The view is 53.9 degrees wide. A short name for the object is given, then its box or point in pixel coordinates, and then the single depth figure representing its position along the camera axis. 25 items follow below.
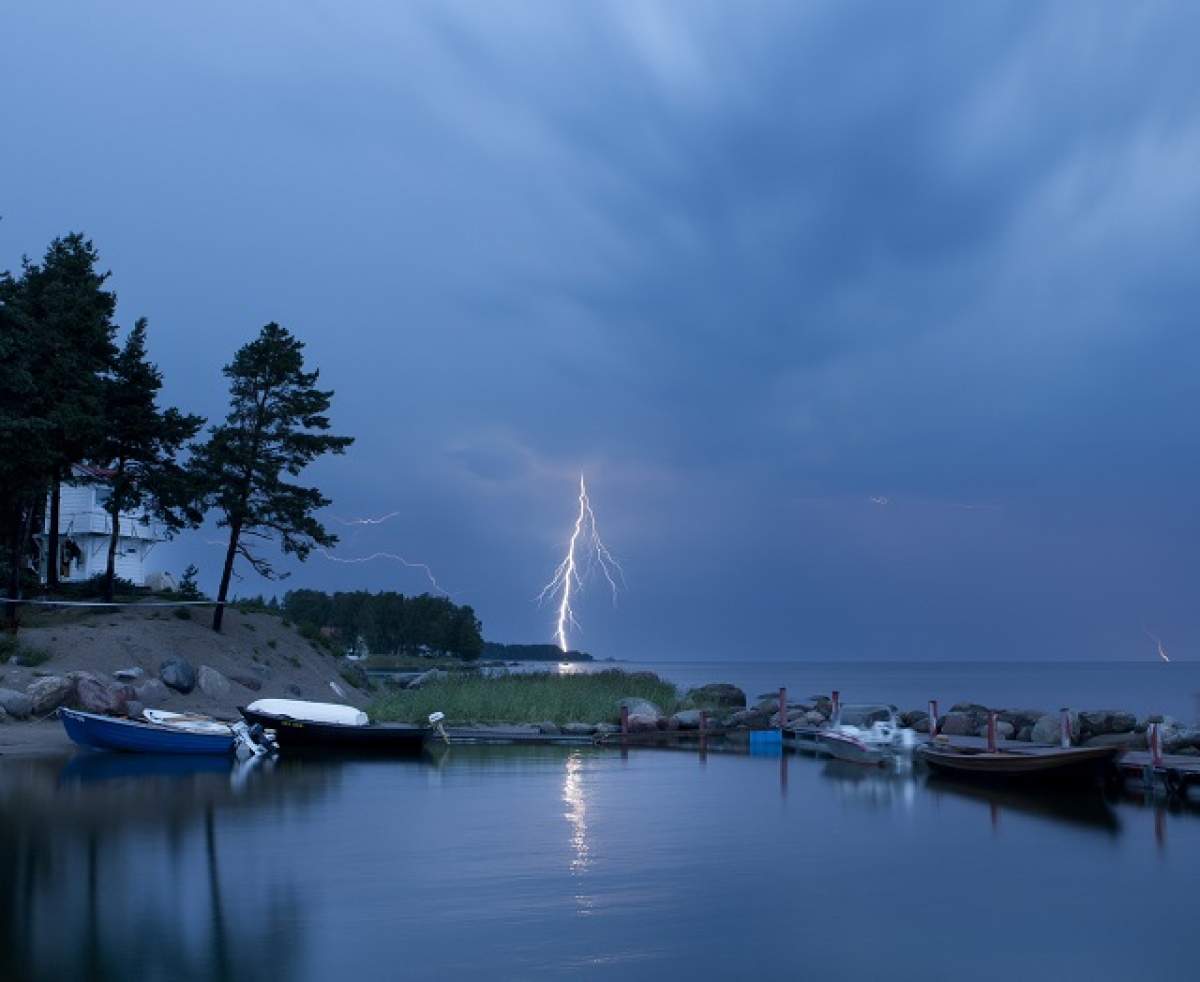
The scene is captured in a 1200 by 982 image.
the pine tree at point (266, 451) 46.25
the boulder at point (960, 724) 41.44
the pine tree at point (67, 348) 39.75
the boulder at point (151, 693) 37.94
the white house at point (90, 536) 56.31
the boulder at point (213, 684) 40.84
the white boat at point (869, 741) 37.47
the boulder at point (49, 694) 35.84
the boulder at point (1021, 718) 40.59
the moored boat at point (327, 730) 36.19
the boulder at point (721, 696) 58.69
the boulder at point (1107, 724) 38.25
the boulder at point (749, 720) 48.69
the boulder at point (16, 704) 35.34
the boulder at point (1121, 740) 35.19
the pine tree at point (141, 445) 44.56
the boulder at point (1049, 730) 37.22
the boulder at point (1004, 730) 40.56
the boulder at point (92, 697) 35.34
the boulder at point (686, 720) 46.22
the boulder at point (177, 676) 39.97
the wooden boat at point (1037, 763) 29.39
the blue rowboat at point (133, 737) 32.72
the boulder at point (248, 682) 42.91
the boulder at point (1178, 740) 34.06
